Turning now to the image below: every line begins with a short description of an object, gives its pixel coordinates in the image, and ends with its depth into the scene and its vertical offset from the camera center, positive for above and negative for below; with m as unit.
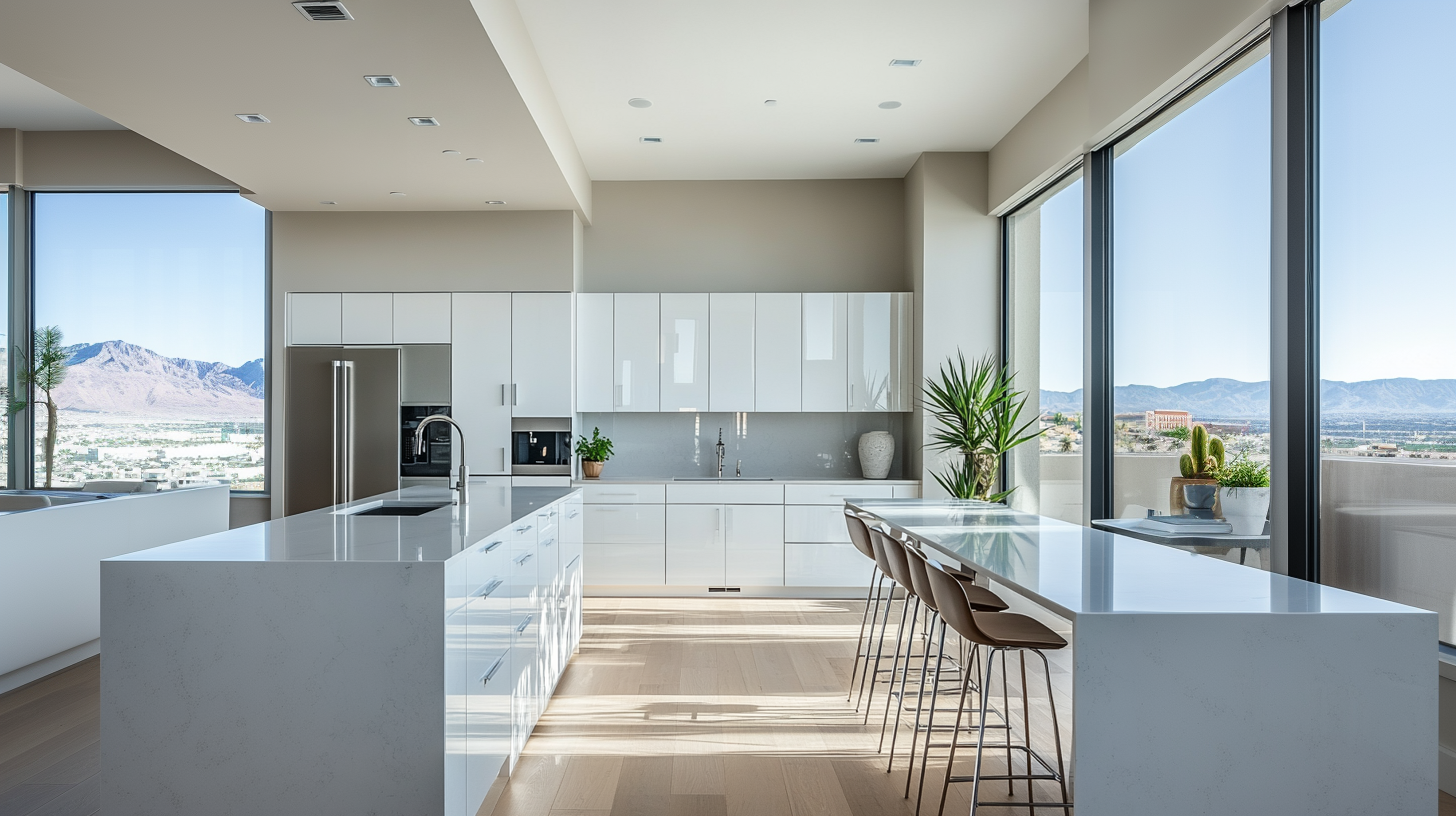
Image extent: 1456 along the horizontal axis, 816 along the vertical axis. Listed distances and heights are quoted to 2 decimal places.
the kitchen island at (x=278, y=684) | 2.22 -0.70
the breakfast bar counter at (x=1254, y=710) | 1.87 -0.65
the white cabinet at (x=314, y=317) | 6.27 +0.68
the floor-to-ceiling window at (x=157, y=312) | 6.53 +0.75
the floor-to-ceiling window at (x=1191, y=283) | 3.39 +0.55
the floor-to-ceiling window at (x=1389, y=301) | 2.57 +0.34
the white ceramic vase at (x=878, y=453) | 6.44 -0.32
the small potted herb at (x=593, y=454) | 6.40 -0.33
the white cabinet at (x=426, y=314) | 6.29 +0.70
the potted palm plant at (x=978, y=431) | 5.41 -0.14
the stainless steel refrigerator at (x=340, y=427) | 6.16 -0.12
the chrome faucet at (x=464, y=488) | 3.68 -0.33
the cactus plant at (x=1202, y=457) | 3.62 -0.20
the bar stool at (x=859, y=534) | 3.75 -0.57
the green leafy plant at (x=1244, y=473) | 3.36 -0.26
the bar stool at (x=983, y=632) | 2.48 -0.67
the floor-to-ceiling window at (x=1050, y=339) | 5.11 +0.45
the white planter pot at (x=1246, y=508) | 3.35 -0.39
